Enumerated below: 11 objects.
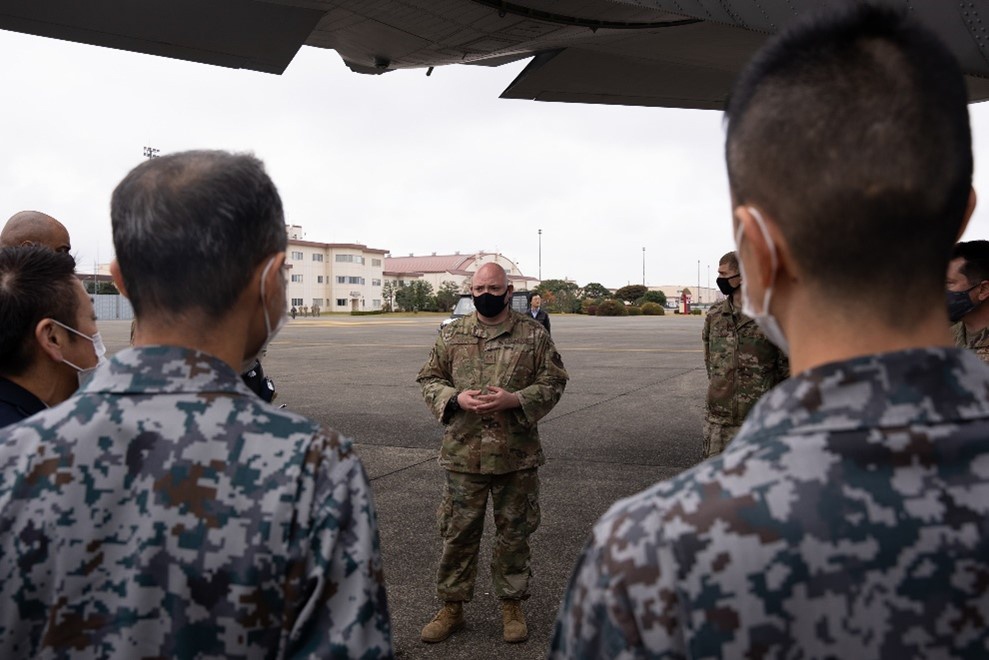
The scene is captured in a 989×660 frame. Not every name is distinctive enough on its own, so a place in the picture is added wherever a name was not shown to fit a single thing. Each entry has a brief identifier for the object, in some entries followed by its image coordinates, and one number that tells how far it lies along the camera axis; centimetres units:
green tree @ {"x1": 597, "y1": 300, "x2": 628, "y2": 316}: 5631
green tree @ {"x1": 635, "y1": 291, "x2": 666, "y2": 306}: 7131
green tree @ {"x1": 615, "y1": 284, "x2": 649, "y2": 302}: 7419
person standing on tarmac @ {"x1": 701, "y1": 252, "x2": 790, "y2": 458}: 432
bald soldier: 352
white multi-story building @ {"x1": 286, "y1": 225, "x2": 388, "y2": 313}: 7744
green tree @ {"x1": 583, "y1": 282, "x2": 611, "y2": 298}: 8212
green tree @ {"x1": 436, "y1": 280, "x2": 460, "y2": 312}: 7607
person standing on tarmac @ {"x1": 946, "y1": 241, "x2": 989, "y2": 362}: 357
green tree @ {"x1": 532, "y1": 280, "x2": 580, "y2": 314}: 7078
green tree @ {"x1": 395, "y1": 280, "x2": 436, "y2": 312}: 7806
